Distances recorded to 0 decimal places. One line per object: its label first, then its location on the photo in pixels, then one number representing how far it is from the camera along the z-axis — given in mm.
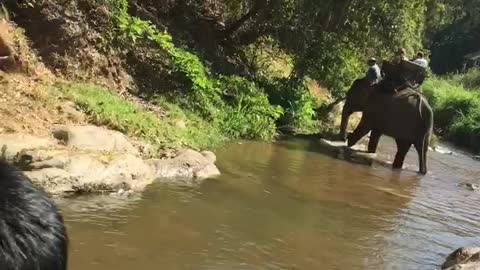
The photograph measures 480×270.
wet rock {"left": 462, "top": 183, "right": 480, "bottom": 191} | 12398
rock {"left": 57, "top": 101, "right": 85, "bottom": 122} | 9914
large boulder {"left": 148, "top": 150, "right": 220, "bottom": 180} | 9344
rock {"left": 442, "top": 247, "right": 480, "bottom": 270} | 6205
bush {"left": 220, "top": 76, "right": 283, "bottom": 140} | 14312
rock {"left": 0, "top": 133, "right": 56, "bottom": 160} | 8039
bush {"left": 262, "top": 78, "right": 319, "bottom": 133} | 16675
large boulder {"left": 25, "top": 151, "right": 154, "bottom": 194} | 7586
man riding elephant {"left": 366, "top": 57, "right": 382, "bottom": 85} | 16172
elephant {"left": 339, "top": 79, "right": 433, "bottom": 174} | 13859
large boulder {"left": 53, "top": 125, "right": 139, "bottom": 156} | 8922
